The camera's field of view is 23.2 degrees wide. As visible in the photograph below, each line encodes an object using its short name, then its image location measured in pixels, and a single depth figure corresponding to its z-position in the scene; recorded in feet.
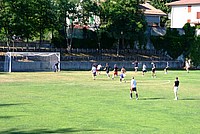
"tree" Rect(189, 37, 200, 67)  253.08
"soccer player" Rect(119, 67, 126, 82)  149.80
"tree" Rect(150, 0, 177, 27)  345.31
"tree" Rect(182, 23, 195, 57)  264.19
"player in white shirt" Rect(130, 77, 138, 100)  107.52
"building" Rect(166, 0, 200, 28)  296.92
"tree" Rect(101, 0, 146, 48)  247.70
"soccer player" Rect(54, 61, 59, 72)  197.88
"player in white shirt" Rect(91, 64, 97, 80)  157.94
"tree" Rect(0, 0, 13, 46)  213.46
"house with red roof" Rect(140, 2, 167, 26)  316.19
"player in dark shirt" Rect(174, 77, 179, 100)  109.52
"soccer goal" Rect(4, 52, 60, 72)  198.90
